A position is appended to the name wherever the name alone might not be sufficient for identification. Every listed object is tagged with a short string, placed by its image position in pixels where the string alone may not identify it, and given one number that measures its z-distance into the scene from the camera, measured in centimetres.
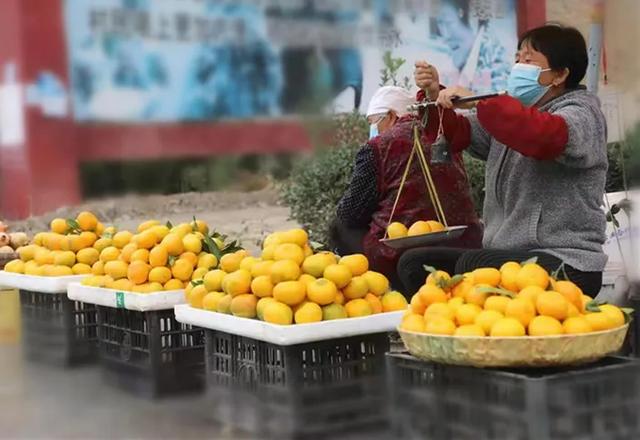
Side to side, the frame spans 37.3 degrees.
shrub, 589
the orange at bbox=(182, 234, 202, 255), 358
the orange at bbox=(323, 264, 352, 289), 282
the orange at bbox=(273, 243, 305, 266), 289
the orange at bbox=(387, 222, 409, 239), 354
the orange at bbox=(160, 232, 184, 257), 357
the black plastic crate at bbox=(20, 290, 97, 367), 394
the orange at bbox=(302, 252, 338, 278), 285
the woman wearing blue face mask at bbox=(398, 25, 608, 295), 286
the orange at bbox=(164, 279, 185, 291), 344
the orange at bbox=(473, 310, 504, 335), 230
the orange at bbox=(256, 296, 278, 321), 277
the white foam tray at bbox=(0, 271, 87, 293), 399
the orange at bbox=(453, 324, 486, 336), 227
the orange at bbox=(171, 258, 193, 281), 348
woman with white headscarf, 396
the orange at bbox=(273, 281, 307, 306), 273
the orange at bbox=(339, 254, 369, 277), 291
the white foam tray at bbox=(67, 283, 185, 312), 334
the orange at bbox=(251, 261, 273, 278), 291
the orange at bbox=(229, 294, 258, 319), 283
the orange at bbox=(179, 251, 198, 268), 354
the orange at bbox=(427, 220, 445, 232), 338
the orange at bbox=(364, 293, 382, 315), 284
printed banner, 557
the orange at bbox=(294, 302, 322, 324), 269
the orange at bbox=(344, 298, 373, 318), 277
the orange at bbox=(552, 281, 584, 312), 240
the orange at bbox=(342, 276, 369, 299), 284
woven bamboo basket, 221
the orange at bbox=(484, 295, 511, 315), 236
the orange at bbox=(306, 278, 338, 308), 274
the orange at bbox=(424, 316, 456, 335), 232
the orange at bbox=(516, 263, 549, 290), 242
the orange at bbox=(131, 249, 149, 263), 357
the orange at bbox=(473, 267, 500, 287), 250
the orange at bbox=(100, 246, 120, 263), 387
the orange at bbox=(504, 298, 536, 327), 230
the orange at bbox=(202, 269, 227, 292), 310
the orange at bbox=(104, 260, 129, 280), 364
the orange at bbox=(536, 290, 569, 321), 230
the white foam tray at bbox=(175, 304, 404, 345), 261
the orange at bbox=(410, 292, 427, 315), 251
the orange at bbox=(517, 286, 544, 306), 235
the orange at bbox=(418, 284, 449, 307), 249
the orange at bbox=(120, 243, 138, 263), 367
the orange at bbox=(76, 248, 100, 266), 418
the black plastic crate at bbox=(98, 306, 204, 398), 335
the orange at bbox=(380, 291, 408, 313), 288
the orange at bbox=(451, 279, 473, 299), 249
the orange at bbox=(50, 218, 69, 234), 439
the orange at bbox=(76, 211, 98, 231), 434
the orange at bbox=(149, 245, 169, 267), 352
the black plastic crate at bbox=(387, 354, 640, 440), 213
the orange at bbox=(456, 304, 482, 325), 236
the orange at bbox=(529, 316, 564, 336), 224
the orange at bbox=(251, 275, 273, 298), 283
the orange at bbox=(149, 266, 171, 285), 346
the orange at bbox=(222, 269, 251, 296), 290
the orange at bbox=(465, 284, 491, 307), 243
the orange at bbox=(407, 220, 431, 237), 338
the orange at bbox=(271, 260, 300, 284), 282
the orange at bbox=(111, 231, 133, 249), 399
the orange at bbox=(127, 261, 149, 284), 348
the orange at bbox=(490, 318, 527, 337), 224
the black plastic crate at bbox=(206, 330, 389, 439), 266
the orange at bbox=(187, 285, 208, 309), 311
